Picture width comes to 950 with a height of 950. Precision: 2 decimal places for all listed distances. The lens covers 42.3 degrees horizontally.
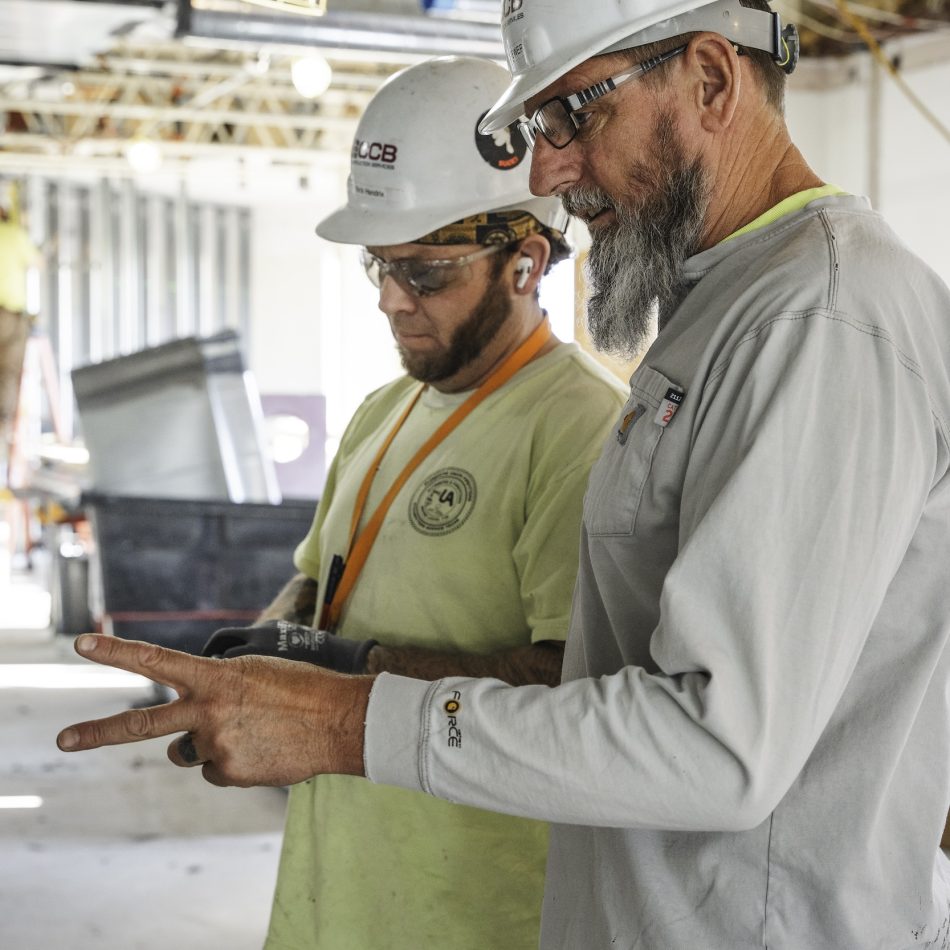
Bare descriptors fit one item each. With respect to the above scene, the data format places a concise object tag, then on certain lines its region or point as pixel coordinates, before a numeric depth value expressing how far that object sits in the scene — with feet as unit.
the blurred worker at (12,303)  36.06
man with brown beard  6.90
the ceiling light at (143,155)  41.55
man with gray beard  3.74
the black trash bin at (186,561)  21.18
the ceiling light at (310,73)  30.96
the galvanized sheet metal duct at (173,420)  23.61
